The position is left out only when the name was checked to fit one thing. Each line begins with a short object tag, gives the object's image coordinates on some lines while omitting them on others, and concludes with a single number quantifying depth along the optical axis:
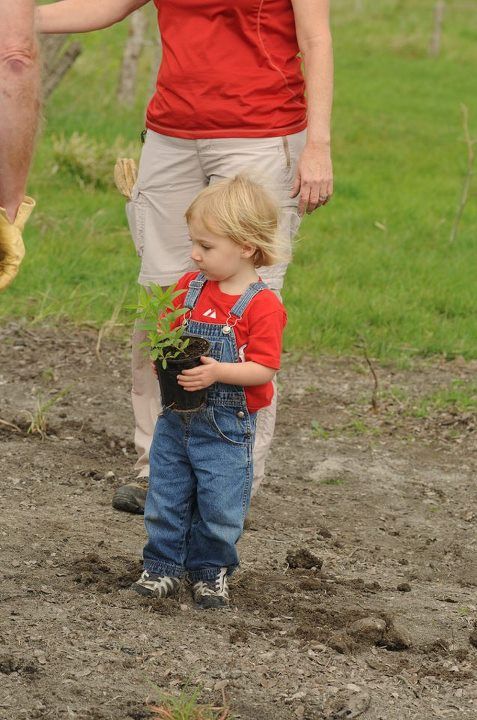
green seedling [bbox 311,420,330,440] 11.10
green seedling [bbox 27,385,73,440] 10.22
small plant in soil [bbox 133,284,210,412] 6.50
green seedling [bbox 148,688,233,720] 5.56
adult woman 7.65
